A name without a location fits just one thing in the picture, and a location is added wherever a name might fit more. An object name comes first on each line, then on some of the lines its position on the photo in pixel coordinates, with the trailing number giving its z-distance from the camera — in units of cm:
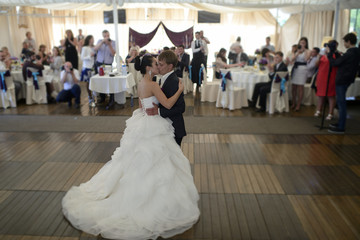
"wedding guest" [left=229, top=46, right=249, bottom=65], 936
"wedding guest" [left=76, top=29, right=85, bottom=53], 1185
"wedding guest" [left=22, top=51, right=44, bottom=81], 779
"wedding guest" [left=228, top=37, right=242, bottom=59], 1046
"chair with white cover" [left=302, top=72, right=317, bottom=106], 793
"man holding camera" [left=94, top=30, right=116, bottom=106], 812
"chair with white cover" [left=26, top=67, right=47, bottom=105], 789
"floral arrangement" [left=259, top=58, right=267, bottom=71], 804
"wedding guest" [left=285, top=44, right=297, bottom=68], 792
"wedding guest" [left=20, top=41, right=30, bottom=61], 968
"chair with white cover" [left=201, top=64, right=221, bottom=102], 816
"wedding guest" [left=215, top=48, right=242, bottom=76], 841
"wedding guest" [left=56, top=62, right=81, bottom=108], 748
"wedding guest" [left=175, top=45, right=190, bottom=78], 872
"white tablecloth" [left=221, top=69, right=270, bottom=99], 770
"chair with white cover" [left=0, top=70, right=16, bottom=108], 749
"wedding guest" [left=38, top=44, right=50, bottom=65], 908
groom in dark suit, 304
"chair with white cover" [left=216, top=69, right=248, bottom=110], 738
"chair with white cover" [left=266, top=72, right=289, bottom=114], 707
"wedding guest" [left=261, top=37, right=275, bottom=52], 1140
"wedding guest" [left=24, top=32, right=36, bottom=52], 1076
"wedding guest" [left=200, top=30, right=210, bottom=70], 943
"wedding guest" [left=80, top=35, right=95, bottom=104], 816
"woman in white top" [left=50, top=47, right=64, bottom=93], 823
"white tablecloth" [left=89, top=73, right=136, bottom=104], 732
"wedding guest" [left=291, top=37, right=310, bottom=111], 734
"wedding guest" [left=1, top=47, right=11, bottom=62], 797
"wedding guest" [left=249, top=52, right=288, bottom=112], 708
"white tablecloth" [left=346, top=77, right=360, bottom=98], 771
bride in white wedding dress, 288
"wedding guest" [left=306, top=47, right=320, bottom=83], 729
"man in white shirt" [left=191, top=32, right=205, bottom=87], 919
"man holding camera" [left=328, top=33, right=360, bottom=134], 543
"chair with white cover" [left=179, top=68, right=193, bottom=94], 926
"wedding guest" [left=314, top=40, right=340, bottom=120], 640
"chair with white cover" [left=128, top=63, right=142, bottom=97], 872
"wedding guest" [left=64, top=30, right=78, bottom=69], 915
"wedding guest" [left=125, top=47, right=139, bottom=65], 859
